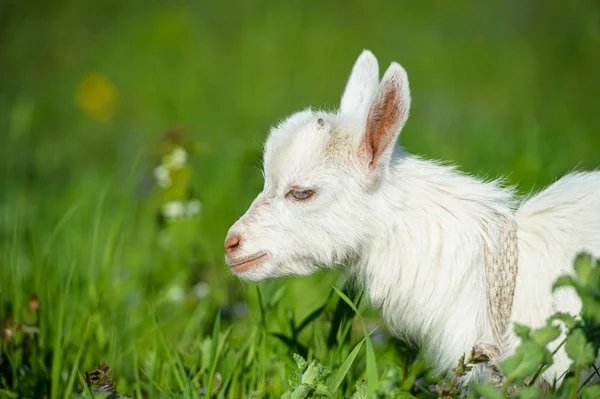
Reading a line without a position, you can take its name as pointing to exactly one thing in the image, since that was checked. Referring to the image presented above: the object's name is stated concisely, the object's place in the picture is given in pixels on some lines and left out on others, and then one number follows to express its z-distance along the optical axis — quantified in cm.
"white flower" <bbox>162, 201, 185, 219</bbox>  766
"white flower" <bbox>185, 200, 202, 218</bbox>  774
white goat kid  500
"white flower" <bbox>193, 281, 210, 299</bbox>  835
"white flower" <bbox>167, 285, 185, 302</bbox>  754
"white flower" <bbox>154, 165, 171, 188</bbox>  771
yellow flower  1655
